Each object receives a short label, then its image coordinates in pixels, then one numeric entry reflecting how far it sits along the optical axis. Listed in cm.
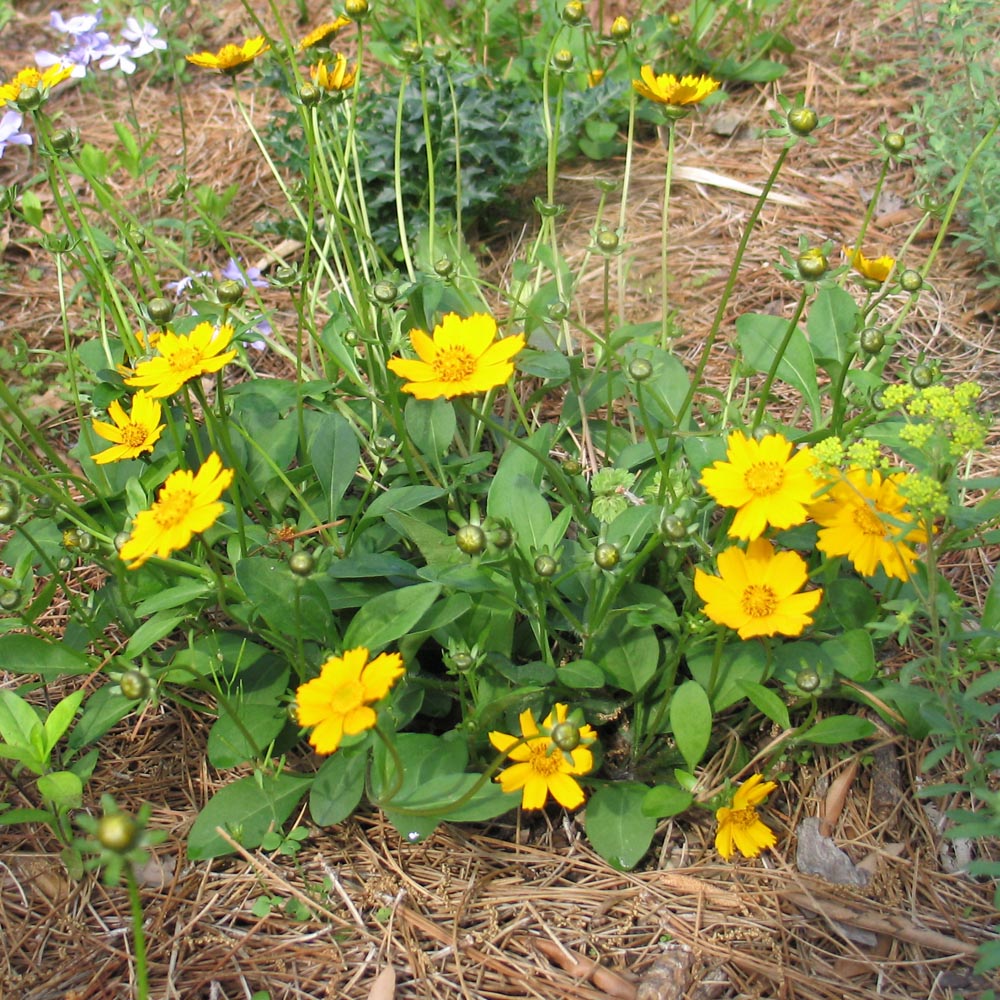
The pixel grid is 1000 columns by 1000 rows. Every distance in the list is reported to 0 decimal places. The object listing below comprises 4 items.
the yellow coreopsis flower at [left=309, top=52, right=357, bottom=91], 55
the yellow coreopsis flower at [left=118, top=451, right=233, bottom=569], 45
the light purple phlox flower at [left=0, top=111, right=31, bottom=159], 64
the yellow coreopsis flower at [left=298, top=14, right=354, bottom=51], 59
